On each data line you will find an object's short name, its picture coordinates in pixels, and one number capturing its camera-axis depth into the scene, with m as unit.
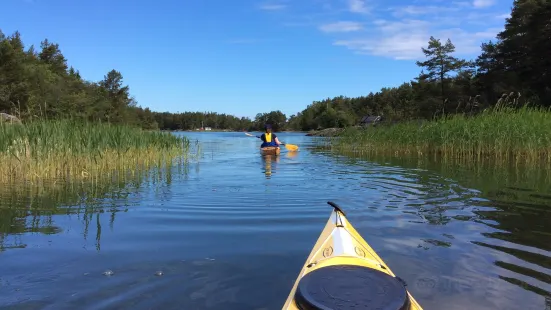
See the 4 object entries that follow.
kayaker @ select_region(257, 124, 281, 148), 16.22
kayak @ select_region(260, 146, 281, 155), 16.23
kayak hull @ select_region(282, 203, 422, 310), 2.26
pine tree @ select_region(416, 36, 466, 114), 44.25
